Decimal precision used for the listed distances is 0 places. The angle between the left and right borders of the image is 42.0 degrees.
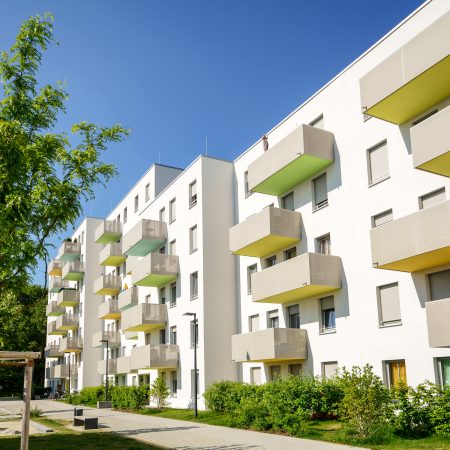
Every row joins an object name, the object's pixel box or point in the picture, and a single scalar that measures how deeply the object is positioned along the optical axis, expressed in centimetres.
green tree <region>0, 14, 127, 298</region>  1143
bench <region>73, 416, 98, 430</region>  2252
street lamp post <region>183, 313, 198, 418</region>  2654
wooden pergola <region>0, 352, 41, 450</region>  1035
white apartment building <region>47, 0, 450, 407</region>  1823
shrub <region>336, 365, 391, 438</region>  1698
